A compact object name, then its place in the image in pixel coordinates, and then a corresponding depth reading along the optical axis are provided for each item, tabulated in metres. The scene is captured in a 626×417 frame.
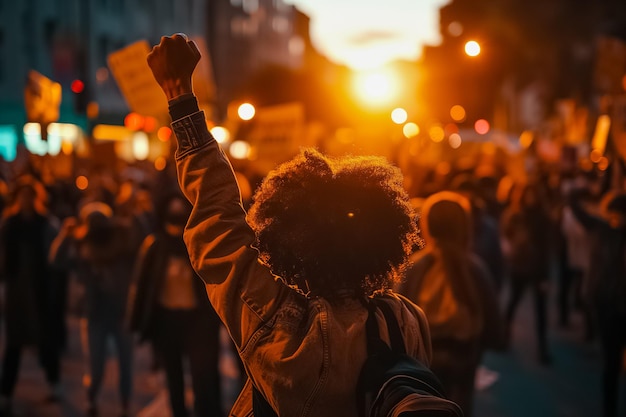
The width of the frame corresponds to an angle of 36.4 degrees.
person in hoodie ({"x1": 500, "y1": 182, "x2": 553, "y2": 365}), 10.05
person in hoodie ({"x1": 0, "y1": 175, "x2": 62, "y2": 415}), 8.10
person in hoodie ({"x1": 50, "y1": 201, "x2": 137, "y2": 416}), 7.84
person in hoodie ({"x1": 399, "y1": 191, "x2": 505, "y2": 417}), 5.51
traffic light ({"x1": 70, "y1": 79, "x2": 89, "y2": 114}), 19.08
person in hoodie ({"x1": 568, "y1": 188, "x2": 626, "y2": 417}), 7.07
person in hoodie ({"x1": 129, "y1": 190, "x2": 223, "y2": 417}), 6.71
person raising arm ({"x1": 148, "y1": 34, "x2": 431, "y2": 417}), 2.72
